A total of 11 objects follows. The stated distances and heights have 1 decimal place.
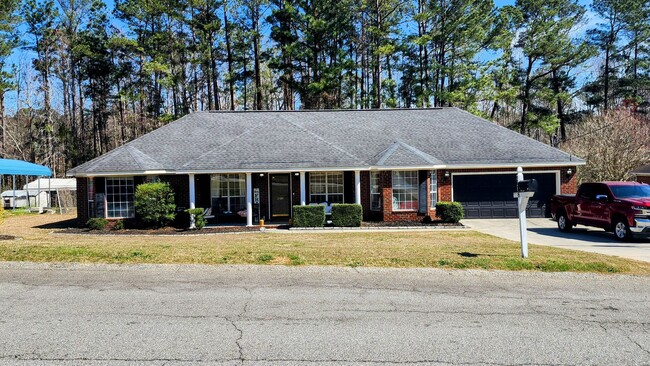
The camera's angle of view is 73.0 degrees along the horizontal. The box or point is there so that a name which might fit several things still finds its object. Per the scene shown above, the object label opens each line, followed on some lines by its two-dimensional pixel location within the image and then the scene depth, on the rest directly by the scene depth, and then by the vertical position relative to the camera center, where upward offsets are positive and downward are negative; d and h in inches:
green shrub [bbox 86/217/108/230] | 721.6 -55.0
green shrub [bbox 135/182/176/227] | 708.0 -23.4
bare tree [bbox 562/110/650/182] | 1042.7 +69.8
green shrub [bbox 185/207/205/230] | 708.0 -47.6
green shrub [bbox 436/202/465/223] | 735.1 -52.9
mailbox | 392.6 -6.9
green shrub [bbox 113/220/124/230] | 732.7 -59.2
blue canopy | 698.8 +43.8
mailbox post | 395.2 -17.0
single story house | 752.3 +25.1
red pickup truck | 545.0 -43.6
